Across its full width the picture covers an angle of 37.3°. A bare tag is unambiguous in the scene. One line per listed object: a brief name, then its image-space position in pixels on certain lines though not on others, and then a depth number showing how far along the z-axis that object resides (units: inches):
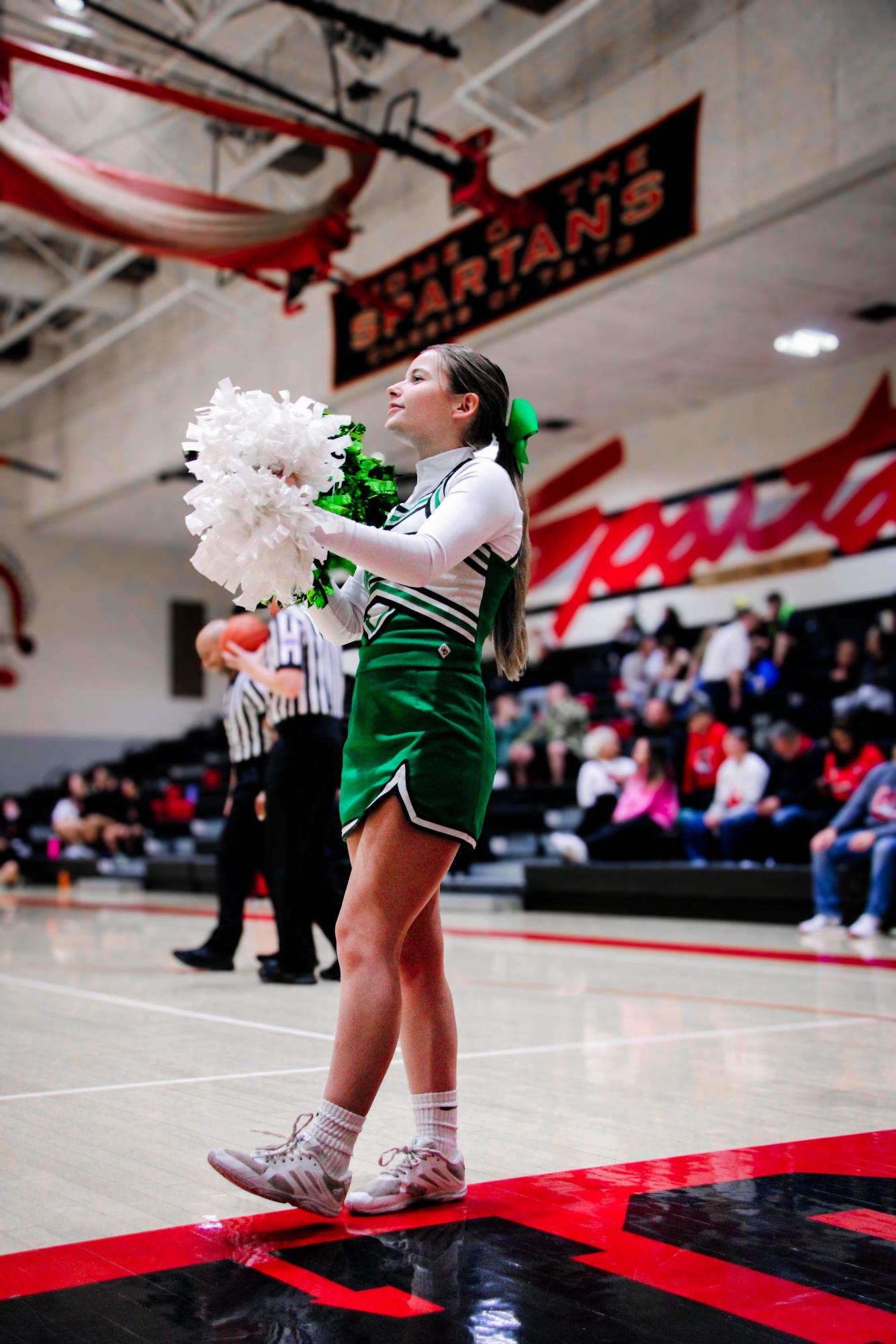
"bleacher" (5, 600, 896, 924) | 353.7
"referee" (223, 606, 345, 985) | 197.9
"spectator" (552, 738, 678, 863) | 392.8
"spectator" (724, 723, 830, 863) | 353.7
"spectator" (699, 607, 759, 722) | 478.3
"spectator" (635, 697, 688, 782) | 421.1
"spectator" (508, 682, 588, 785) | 481.7
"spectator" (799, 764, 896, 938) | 290.2
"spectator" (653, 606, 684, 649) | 539.2
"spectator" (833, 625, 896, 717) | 402.9
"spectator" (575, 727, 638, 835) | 412.8
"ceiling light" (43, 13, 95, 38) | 405.6
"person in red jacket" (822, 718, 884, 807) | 338.6
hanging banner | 410.6
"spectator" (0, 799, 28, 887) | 607.5
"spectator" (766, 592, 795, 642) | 483.2
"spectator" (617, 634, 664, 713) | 515.5
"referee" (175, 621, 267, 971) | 220.1
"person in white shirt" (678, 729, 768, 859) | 371.2
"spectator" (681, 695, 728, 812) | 400.8
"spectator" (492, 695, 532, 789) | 513.3
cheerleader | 82.7
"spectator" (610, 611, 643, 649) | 569.0
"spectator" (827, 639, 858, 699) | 429.4
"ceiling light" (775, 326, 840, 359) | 483.5
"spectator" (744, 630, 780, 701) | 458.9
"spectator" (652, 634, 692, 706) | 482.0
